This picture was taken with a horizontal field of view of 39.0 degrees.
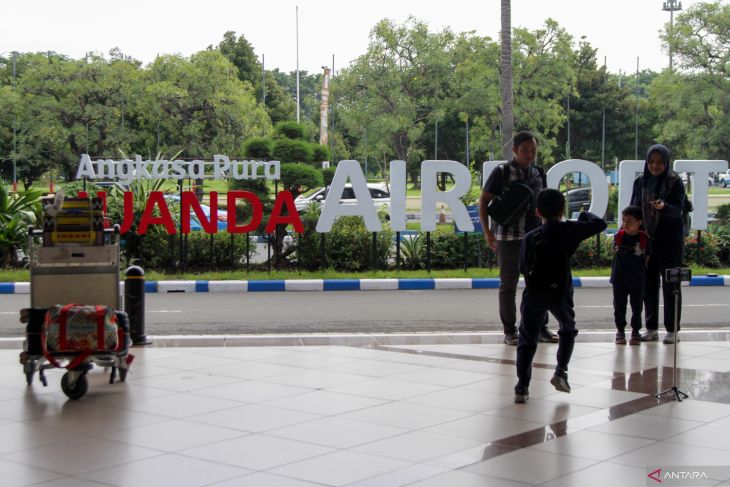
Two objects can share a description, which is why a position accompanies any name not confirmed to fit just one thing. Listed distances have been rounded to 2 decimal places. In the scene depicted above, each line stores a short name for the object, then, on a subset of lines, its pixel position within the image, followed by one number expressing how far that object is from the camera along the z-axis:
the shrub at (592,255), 20.06
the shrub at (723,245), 21.00
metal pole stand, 7.55
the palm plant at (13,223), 19.48
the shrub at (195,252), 19.27
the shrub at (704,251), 20.44
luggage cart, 7.95
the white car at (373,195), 32.30
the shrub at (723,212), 30.64
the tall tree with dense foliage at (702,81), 45.38
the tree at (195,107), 43.62
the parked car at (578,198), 38.63
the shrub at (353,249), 19.53
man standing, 9.16
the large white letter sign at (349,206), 18.34
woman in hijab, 10.08
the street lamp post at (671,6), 63.56
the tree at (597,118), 59.09
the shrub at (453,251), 20.14
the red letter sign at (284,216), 18.78
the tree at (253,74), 62.22
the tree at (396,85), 49.69
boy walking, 7.39
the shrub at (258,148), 21.09
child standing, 10.05
